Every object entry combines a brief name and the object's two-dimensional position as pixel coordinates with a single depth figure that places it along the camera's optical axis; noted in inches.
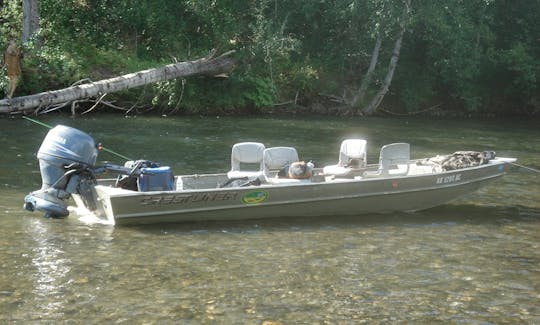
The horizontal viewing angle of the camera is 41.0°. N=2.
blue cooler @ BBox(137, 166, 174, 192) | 434.6
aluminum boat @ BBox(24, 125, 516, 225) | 414.0
